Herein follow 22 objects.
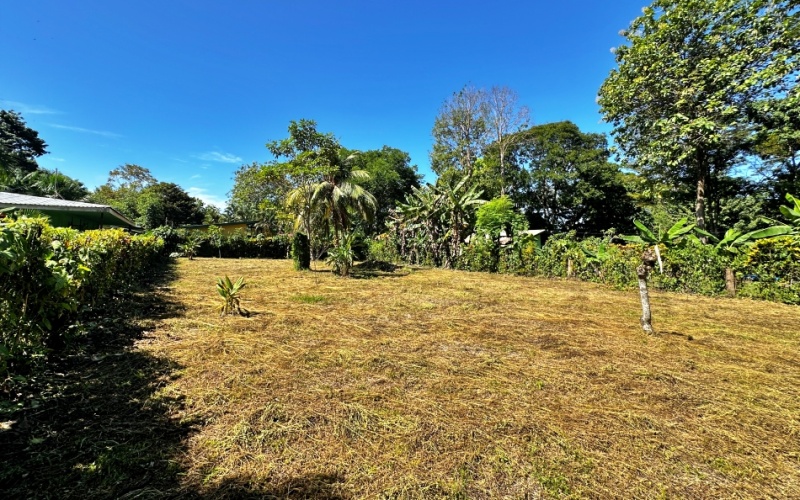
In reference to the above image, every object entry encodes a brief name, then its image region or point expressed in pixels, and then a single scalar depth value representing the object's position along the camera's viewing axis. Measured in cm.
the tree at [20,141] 3123
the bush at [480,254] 1311
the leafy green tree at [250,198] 3186
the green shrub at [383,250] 1770
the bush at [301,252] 1255
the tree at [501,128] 2580
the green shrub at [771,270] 695
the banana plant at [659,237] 526
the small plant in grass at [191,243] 1981
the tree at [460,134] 2631
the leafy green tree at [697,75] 1123
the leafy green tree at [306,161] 1257
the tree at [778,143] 1143
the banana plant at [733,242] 728
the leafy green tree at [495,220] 1347
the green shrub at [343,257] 1126
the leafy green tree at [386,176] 2970
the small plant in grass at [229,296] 551
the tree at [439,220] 1393
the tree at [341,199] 1413
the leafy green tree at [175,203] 3847
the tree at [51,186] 2044
